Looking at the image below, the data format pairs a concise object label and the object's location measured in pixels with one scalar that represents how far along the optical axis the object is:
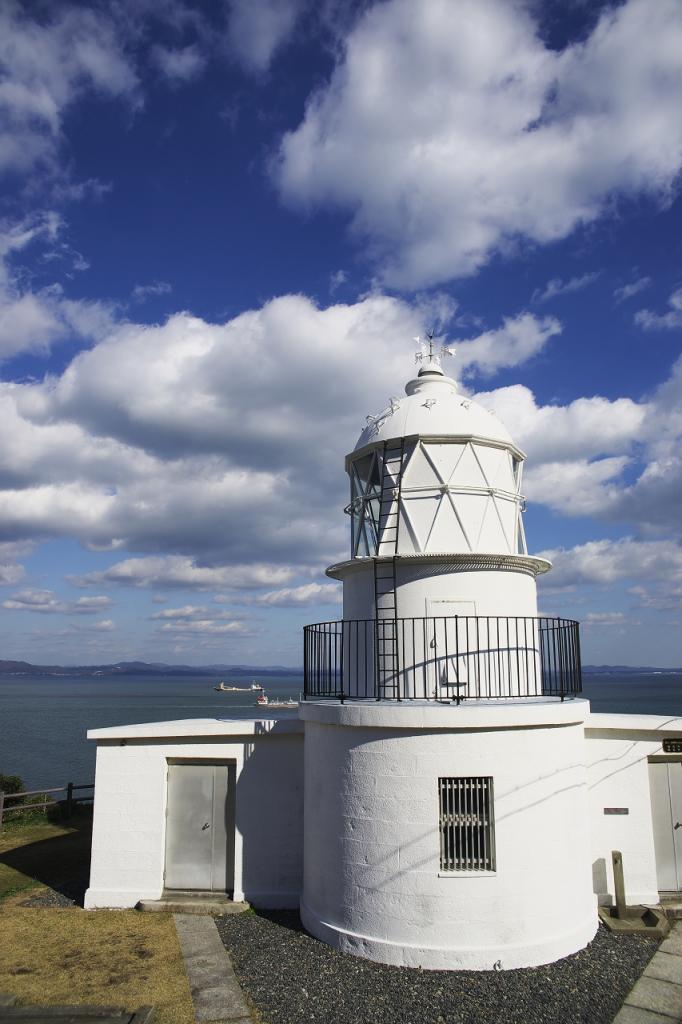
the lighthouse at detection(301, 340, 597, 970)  8.96
